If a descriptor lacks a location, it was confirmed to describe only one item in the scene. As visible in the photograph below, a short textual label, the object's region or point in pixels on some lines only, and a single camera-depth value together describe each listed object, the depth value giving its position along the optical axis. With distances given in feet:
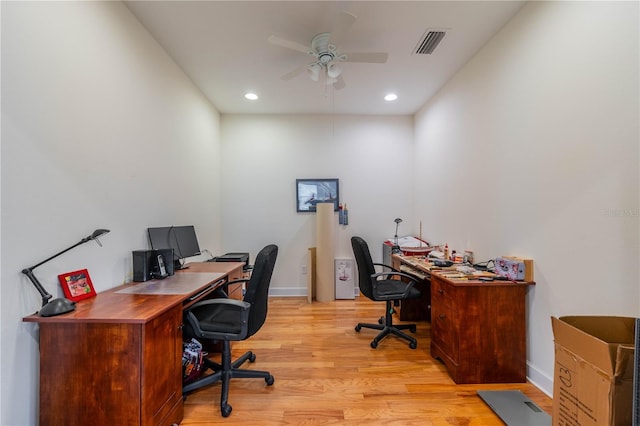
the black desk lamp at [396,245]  11.93
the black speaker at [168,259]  7.49
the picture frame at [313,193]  14.14
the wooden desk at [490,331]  6.60
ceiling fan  6.73
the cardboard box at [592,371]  3.36
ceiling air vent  7.79
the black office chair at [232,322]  5.90
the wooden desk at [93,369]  4.34
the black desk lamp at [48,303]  4.38
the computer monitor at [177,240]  7.98
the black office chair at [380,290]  8.66
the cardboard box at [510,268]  6.63
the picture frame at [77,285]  5.09
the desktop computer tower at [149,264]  6.94
